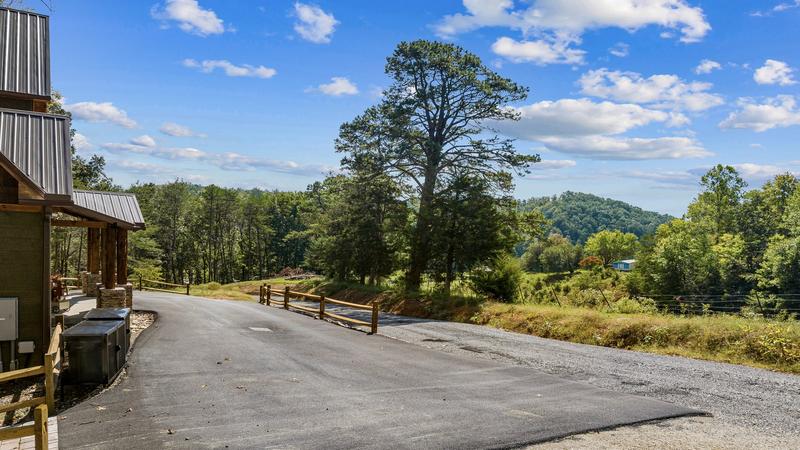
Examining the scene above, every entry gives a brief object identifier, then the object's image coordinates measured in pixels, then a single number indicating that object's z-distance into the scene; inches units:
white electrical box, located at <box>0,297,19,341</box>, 404.8
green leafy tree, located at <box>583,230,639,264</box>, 3998.5
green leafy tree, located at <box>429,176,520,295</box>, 1047.6
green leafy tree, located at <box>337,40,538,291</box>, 1117.7
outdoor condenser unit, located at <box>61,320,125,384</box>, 360.8
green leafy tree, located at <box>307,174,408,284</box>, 1258.0
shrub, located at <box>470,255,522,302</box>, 1032.2
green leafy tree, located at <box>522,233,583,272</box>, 3993.6
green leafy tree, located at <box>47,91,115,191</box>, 1533.2
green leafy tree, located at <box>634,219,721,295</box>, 1823.3
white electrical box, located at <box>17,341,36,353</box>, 411.2
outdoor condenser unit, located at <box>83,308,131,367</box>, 425.7
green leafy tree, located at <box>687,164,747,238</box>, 2272.4
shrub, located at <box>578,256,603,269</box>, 3531.0
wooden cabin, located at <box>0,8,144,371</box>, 408.2
